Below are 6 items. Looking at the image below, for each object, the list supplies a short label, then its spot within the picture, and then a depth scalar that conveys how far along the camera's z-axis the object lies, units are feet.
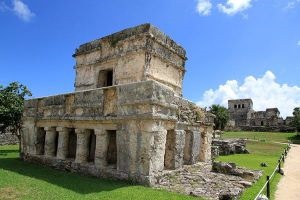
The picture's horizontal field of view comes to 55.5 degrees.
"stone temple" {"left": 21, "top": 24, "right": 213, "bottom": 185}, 27.50
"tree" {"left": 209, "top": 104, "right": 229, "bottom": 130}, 141.08
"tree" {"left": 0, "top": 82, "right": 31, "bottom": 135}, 55.06
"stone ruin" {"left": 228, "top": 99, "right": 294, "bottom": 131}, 155.53
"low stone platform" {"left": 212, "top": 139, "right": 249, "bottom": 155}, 65.46
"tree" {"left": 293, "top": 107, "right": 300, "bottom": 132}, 125.39
